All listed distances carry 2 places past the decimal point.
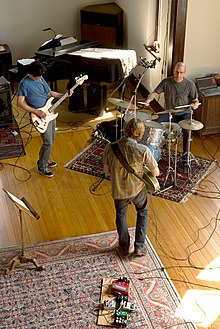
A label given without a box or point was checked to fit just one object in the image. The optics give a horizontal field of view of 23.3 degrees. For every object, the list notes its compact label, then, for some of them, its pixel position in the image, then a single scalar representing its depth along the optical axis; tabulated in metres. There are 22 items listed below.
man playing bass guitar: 5.51
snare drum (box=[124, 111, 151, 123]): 5.68
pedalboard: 4.25
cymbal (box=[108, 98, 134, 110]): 5.63
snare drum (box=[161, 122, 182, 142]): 5.67
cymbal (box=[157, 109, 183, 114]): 5.77
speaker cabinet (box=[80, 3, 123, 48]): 8.49
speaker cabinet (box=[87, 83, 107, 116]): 7.57
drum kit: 5.54
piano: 7.05
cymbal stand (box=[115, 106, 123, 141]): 6.13
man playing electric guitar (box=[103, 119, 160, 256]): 4.26
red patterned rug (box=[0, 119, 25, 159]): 6.69
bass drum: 5.63
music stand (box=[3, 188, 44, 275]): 4.70
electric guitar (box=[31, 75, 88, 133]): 5.68
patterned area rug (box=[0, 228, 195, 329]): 4.29
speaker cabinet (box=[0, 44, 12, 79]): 8.40
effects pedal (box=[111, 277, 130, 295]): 4.45
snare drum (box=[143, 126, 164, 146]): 5.50
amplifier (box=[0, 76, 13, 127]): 7.21
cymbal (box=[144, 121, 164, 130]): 5.50
